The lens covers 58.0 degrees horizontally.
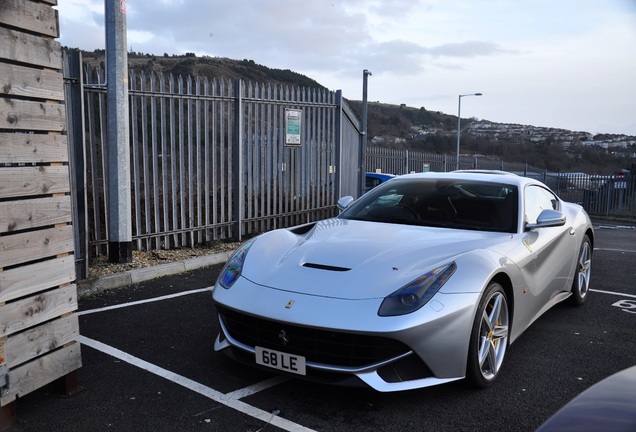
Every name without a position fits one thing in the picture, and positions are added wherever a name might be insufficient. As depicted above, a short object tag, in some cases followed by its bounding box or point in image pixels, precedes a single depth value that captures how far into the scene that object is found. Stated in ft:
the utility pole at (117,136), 21.65
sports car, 10.71
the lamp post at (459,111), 131.50
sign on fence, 32.07
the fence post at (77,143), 20.61
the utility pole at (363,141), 40.83
